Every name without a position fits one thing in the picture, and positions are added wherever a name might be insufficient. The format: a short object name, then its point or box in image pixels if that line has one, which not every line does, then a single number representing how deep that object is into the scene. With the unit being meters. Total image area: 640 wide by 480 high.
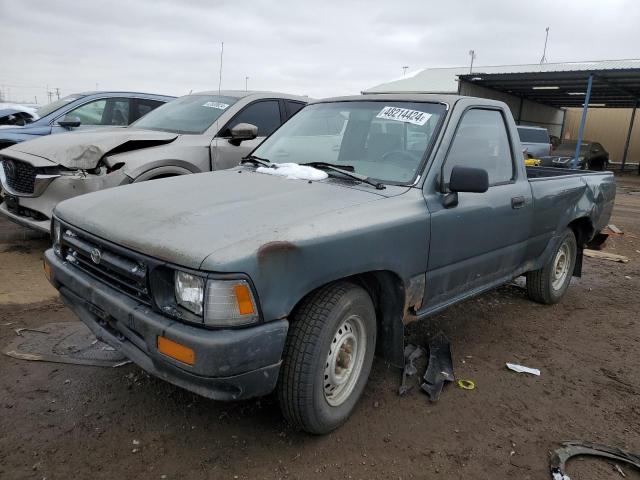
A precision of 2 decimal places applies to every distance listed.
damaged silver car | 4.86
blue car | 6.98
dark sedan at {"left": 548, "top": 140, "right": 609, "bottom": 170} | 19.45
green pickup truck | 2.12
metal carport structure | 19.42
